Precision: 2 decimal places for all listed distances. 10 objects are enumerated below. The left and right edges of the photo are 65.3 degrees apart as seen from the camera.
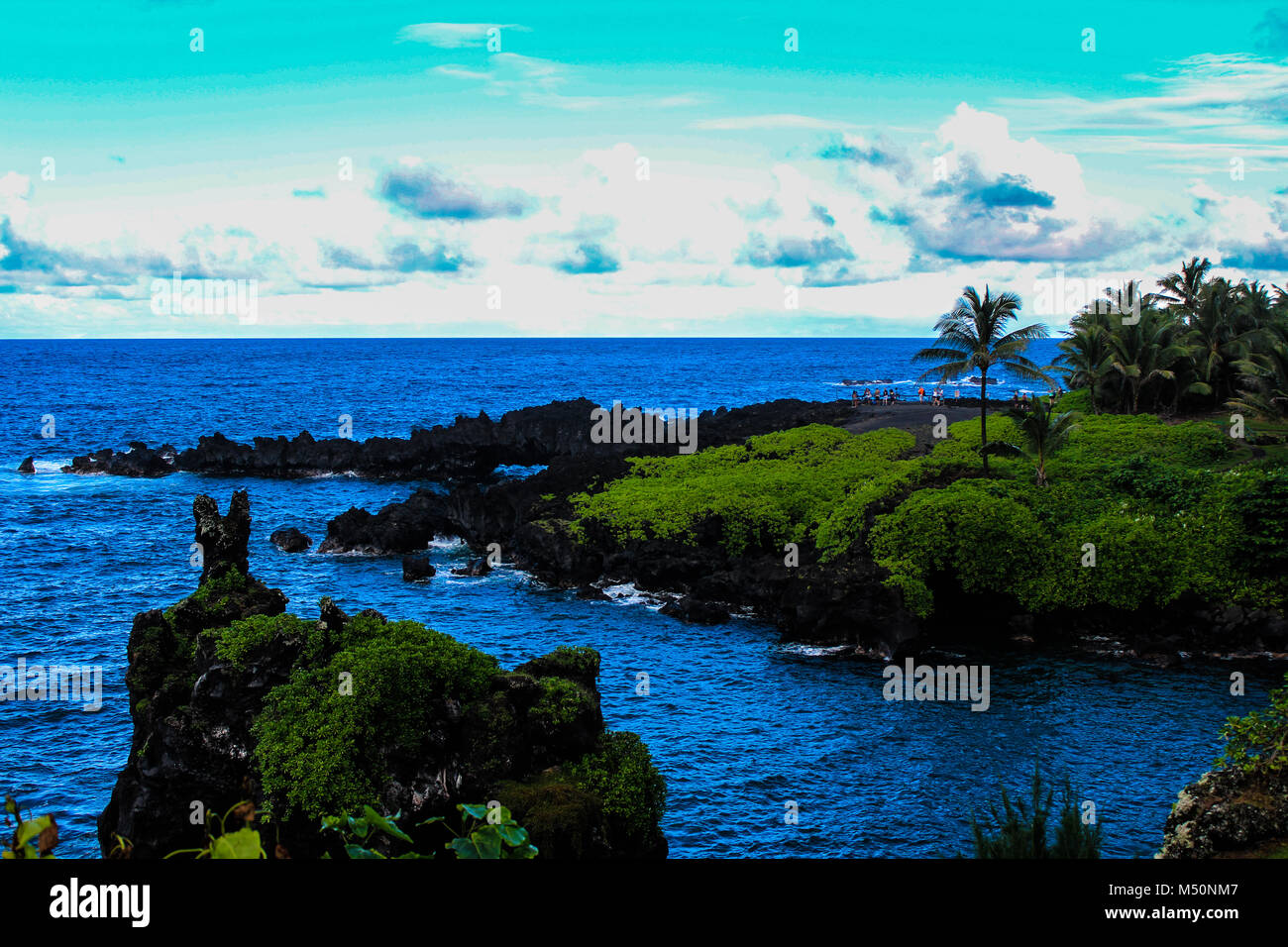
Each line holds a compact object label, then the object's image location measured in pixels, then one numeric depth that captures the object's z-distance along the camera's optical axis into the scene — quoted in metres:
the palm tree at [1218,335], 72.19
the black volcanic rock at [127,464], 90.19
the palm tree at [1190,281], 84.50
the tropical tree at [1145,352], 69.62
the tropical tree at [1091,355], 73.00
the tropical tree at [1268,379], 60.19
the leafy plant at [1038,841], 17.11
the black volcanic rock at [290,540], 62.59
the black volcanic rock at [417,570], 55.28
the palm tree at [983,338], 50.16
